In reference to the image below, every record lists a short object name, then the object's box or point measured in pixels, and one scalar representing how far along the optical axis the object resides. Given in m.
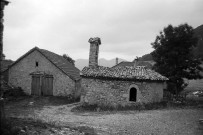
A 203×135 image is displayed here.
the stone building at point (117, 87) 18.69
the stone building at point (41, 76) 23.16
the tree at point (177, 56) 26.60
